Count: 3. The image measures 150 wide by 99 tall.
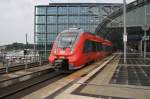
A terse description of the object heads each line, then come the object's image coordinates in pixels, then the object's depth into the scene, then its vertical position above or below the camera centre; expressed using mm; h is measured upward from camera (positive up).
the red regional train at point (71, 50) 17188 -139
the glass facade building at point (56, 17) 72750 +8284
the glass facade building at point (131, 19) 53300 +6127
